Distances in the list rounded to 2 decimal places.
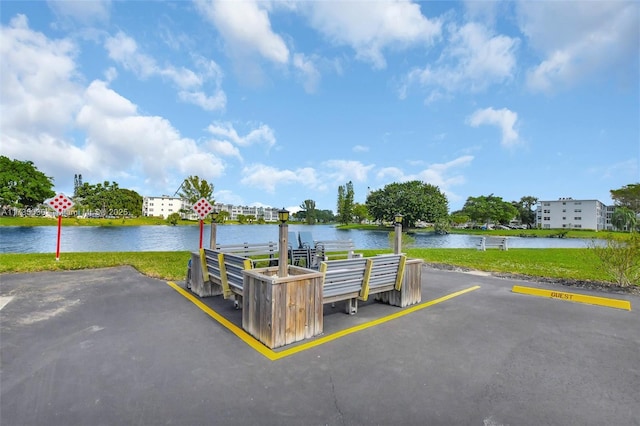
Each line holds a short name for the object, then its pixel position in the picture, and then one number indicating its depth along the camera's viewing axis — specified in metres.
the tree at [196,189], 52.03
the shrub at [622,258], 8.08
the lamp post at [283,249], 4.18
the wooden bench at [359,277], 4.94
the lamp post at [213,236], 6.81
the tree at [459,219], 87.88
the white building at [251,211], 137.09
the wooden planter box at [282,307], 3.98
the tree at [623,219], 62.74
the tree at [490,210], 78.12
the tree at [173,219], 69.88
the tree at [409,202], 56.81
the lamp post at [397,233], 6.15
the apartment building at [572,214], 80.31
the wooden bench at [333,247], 9.09
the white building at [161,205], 116.69
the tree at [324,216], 151.10
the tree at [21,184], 52.47
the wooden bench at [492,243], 19.72
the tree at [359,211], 102.40
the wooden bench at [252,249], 7.31
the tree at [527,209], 99.94
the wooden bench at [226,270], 5.18
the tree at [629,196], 67.50
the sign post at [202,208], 12.21
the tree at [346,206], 100.15
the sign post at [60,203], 11.91
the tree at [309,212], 126.88
